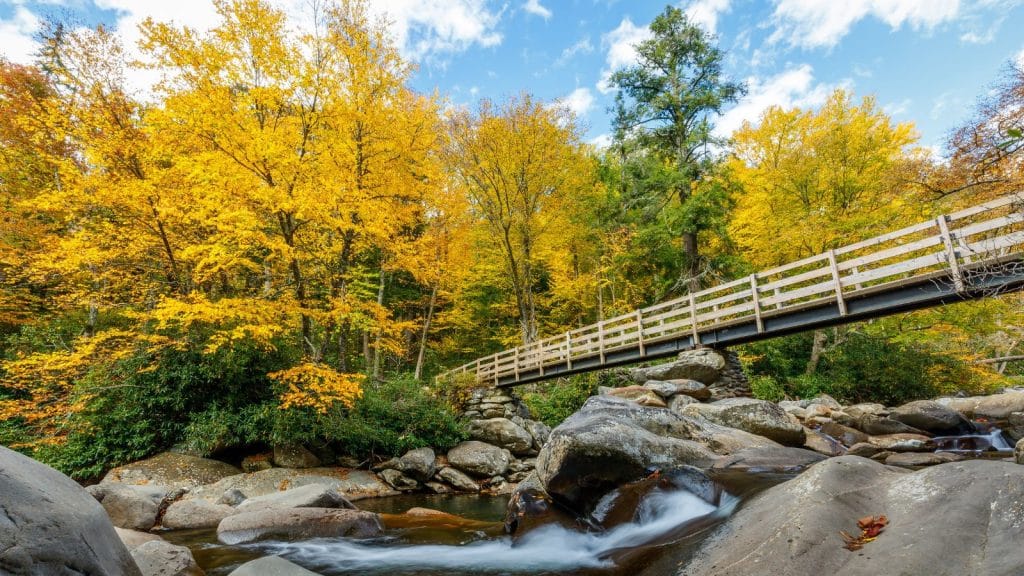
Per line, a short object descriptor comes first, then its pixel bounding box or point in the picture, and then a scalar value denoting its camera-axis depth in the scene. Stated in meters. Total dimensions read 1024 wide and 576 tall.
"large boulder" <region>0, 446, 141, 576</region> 2.44
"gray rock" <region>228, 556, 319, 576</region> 3.60
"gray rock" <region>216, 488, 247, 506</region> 8.19
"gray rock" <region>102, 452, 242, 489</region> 9.03
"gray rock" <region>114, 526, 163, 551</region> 4.95
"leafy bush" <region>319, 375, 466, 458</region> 10.95
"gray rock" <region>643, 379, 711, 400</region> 12.27
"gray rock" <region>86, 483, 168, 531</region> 6.94
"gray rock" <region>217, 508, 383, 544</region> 6.05
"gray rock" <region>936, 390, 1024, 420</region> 10.69
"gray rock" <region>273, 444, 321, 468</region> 10.44
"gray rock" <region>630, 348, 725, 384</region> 13.21
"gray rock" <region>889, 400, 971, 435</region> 10.02
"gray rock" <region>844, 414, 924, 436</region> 10.05
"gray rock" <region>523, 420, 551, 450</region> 13.62
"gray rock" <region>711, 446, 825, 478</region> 5.64
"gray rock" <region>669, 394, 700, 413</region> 11.39
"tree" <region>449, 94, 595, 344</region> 17.25
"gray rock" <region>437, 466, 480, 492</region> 10.82
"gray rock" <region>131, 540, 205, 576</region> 4.16
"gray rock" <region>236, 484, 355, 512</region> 6.68
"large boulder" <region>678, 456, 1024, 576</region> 2.29
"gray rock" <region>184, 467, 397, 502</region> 8.89
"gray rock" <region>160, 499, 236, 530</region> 7.02
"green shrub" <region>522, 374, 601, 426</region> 16.33
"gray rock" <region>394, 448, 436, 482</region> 11.08
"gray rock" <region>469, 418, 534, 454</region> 13.09
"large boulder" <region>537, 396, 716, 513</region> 5.29
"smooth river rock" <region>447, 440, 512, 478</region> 11.59
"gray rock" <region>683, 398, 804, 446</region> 8.17
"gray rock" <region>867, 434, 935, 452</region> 8.77
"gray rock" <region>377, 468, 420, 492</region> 10.65
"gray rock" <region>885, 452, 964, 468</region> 7.27
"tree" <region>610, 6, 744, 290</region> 17.72
